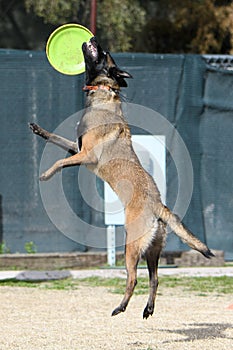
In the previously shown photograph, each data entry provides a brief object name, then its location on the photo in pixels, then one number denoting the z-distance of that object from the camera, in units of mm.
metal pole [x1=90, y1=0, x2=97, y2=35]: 27162
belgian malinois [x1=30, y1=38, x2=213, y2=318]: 12961
